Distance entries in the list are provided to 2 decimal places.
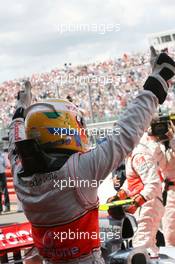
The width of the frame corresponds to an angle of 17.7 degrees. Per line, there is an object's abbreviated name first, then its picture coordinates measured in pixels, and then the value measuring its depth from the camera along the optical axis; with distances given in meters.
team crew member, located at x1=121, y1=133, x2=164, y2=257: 4.82
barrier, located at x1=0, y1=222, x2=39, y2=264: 3.48
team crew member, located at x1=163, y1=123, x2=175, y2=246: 5.33
